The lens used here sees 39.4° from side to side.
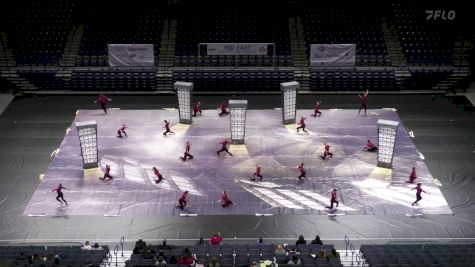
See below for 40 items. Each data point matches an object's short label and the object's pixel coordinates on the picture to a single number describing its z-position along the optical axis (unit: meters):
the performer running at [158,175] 38.26
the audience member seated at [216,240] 31.22
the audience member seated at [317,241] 30.97
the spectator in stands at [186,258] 28.19
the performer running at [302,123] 45.12
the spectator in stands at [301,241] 30.84
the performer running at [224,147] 41.47
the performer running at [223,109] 48.66
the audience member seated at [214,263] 27.75
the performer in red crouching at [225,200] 35.62
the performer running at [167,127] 44.44
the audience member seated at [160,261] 28.05
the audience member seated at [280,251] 29.35
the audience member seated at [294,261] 28.48
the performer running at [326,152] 40.81
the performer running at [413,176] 37.66
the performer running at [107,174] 38.19
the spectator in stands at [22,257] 28.05
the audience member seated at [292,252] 29.14
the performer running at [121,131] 44.62
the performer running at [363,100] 47.91
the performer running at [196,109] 48.78
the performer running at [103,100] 48.56
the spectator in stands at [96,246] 30.25
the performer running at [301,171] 38.53
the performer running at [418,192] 35.31
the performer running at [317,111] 48.18
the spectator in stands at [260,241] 30.87
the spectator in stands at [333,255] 28.83
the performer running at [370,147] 42.30
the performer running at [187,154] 41.00
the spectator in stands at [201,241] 30.88
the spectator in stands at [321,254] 28.62
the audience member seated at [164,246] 29.94
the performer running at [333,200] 35.27
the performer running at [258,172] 38.41
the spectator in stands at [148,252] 28.86
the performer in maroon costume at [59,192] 35.38
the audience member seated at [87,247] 30.43
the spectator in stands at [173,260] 28.42
